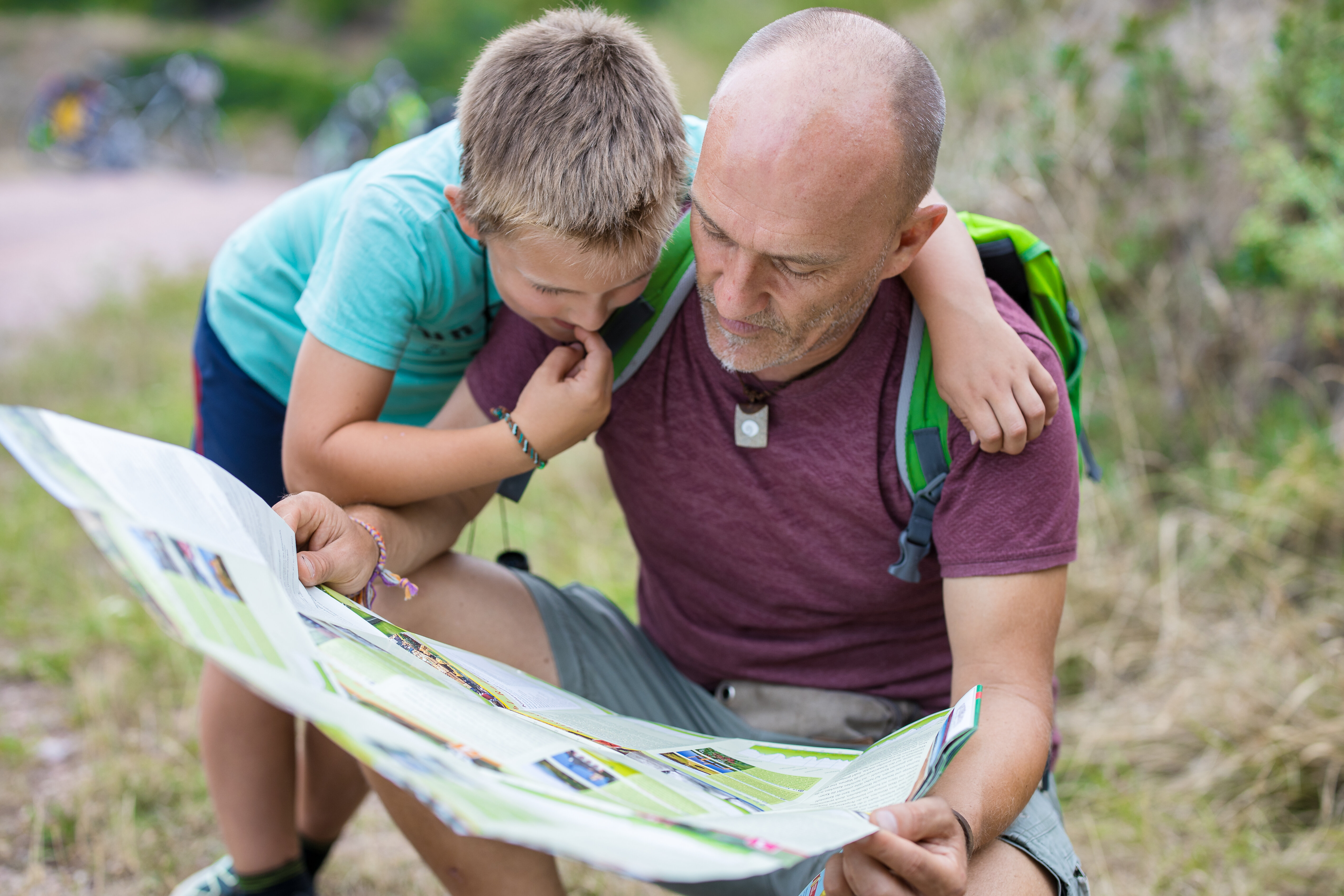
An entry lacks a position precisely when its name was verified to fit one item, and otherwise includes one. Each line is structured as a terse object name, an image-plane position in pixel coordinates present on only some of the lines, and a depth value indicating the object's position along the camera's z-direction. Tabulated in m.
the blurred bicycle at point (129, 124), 18.84
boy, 1.65
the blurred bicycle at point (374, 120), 5.81
